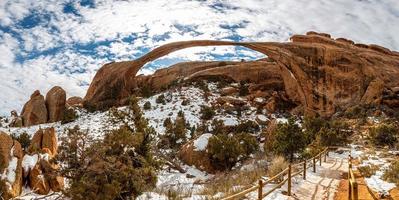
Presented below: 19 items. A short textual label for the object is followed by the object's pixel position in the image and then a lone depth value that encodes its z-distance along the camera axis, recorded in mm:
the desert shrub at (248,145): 24055
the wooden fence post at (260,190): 6839
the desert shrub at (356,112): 32966
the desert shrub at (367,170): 13480
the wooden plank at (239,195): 5327
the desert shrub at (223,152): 22203
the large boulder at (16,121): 40500
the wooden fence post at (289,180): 9498
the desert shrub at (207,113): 36031
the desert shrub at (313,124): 28459
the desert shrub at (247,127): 31656
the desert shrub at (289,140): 18594
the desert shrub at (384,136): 25078
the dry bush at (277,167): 12664
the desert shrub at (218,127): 30684
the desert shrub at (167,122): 32831
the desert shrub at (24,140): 27344
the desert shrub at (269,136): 22225
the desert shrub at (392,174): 11921
